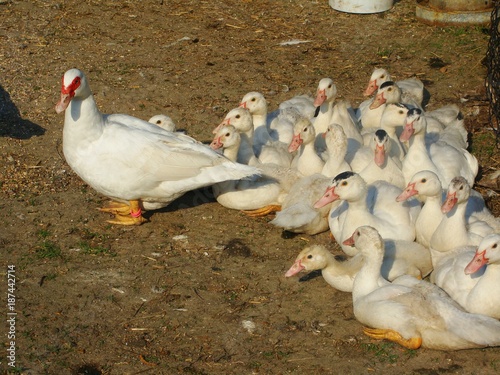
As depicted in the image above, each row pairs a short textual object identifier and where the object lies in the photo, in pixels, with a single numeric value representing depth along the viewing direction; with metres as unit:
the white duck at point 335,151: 7.86
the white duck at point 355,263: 6.71
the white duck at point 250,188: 7.99
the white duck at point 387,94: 8.84
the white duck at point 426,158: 7.96
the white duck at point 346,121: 8.82
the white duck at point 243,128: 8.36
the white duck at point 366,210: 7.14
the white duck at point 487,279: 6.16
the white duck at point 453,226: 6.88
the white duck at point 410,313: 5.95
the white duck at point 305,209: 7.45
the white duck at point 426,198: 7.11
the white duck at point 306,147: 8.16
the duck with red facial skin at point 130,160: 7.52
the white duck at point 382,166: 7.76
